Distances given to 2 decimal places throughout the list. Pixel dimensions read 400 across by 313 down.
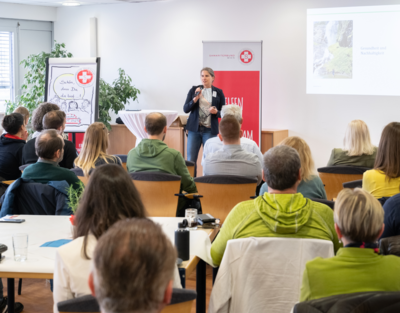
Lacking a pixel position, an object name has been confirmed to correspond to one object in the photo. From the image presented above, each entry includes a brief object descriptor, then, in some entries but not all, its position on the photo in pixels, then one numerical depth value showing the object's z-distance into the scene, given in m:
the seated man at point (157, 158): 4.00
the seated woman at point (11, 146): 4.47
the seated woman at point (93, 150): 3.81
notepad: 2.33
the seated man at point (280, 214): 2.06
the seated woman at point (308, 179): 2.99
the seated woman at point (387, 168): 3.11
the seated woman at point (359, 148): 4.46
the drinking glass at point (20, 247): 2.11
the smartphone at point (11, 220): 2.78
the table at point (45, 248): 2.03
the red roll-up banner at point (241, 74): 6.98
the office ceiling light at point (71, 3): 8.98
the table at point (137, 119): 6.92
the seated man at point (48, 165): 3.10
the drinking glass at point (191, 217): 2.70
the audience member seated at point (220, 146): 4.41
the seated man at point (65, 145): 4.26
